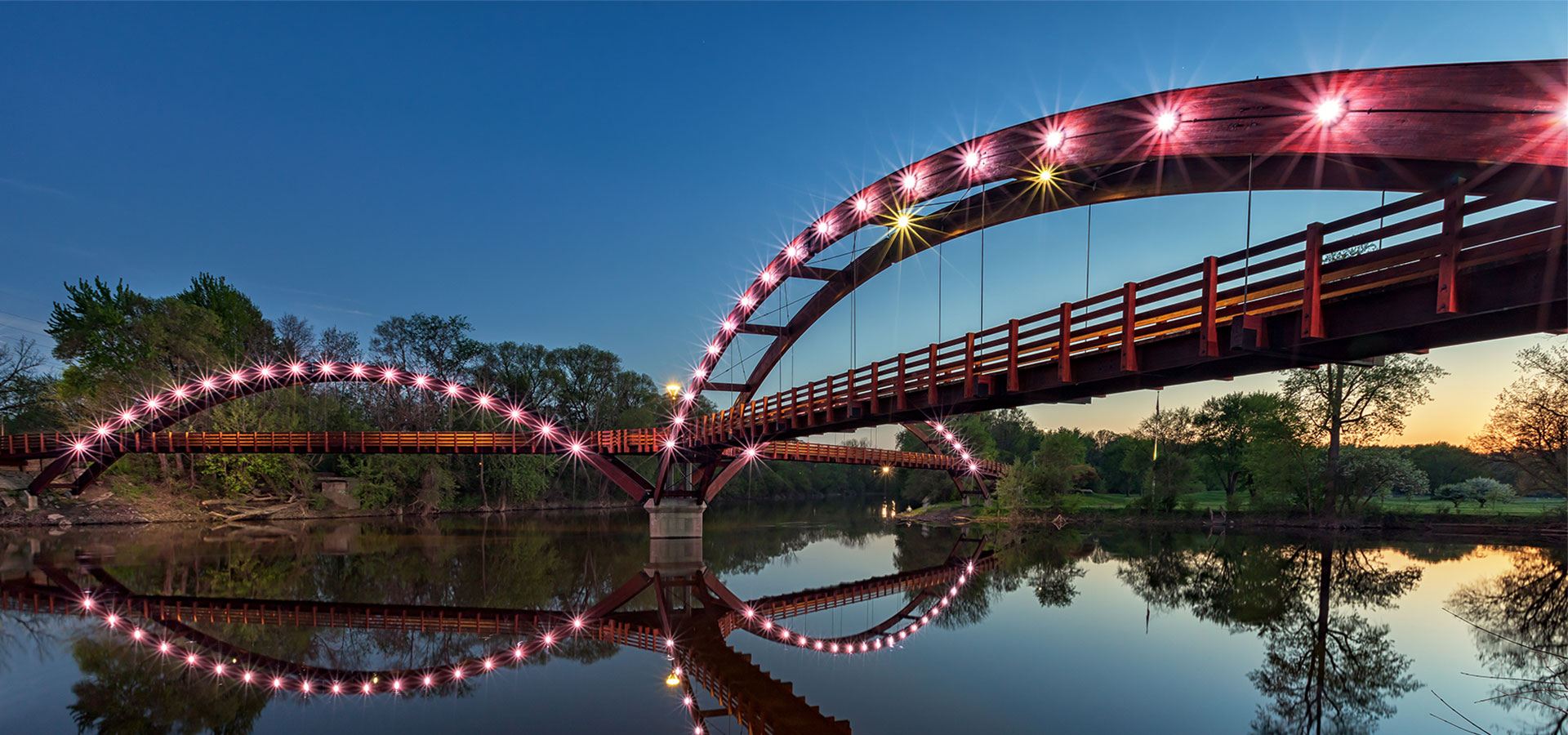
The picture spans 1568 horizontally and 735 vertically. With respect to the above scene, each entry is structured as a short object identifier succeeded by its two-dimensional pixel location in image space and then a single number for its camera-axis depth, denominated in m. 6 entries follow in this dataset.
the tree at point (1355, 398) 36.66
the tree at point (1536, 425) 30.95
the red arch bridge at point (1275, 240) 7.67
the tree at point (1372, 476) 35.25
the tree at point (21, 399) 52.09
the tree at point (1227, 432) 49.06
